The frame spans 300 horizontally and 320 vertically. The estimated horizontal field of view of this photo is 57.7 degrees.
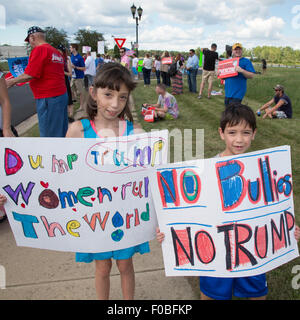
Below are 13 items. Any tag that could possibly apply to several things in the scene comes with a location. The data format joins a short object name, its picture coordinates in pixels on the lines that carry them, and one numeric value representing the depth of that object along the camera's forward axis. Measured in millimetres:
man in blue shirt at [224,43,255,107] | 5004
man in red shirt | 3369
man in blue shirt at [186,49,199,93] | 11023
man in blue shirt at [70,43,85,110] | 8008
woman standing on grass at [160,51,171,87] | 13415
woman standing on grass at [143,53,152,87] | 13579
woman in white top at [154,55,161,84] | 15393
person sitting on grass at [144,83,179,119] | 7141
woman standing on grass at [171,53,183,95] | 11172
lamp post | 18992
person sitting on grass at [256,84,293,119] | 7145
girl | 1610
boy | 1540
